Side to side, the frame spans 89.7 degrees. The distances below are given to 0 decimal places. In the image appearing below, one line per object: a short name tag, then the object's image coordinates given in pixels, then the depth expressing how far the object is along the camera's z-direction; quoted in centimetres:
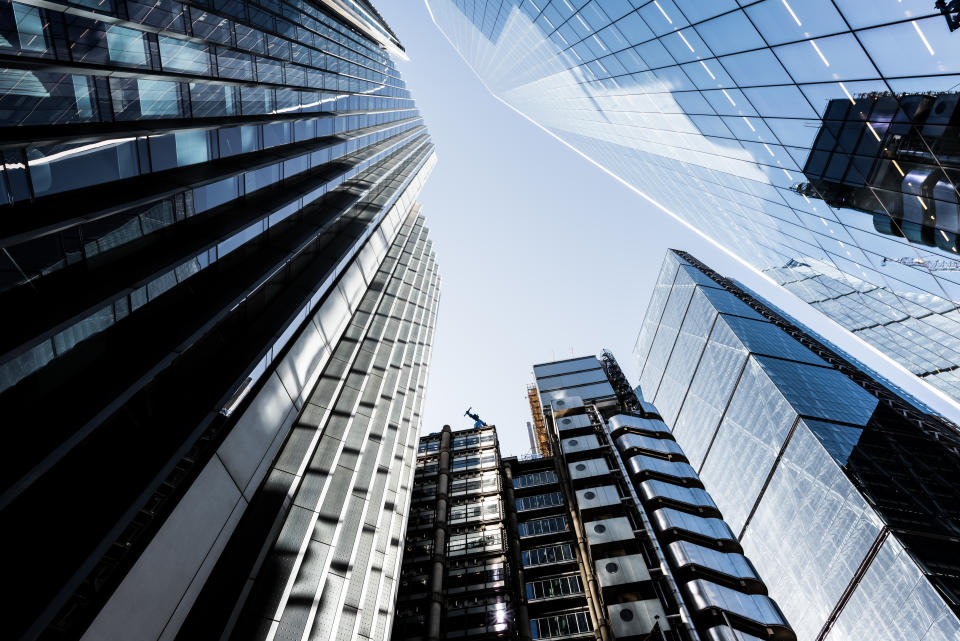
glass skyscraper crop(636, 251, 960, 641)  4197
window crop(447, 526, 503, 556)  4066
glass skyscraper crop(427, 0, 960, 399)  1224
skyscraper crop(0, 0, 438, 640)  771
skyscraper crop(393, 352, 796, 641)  3369
